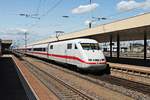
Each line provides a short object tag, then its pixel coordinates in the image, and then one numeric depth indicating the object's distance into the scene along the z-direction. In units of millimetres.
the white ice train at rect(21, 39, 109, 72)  10734
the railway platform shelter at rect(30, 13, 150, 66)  11585
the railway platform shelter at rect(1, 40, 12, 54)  45921
